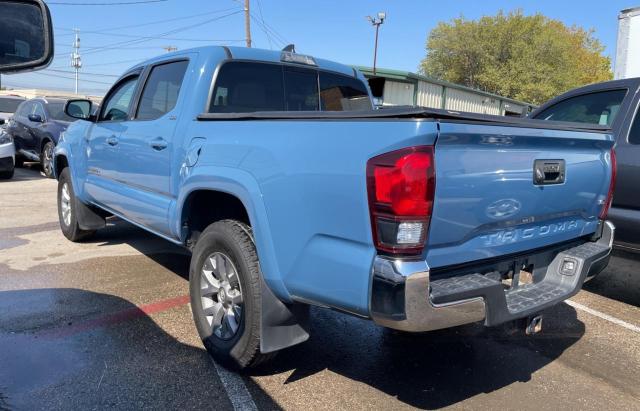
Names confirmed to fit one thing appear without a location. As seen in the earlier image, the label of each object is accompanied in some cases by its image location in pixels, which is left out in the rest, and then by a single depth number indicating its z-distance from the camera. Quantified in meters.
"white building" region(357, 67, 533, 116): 24.53
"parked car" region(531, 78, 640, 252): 4.38
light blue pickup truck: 2.25
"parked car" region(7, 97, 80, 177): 11.38
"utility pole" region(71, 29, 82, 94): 62.04
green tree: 44.31
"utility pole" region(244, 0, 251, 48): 29.67
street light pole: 39.02
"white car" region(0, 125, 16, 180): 11.43
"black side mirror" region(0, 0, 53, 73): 2.17
